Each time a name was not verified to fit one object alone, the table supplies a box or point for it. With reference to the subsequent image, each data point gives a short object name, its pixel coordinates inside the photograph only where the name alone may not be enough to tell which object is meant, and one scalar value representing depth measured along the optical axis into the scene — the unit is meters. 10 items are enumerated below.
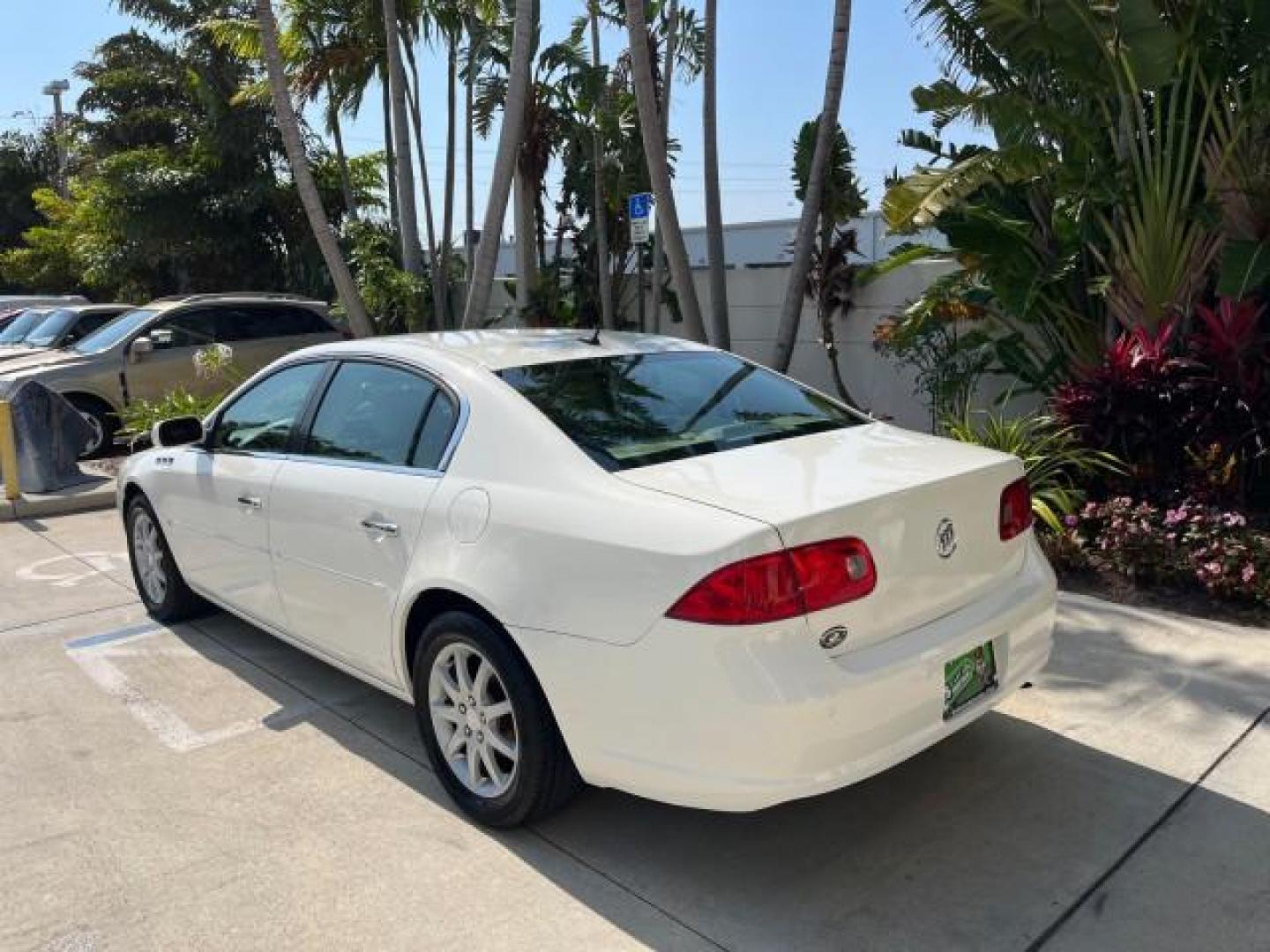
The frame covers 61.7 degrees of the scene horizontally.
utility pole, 32.97
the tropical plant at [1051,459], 6.03
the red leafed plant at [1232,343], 5.93
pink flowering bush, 5.13
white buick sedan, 2.75
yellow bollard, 8.84
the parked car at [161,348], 11.59
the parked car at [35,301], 18.53
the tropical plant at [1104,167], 6.55
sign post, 9.03
